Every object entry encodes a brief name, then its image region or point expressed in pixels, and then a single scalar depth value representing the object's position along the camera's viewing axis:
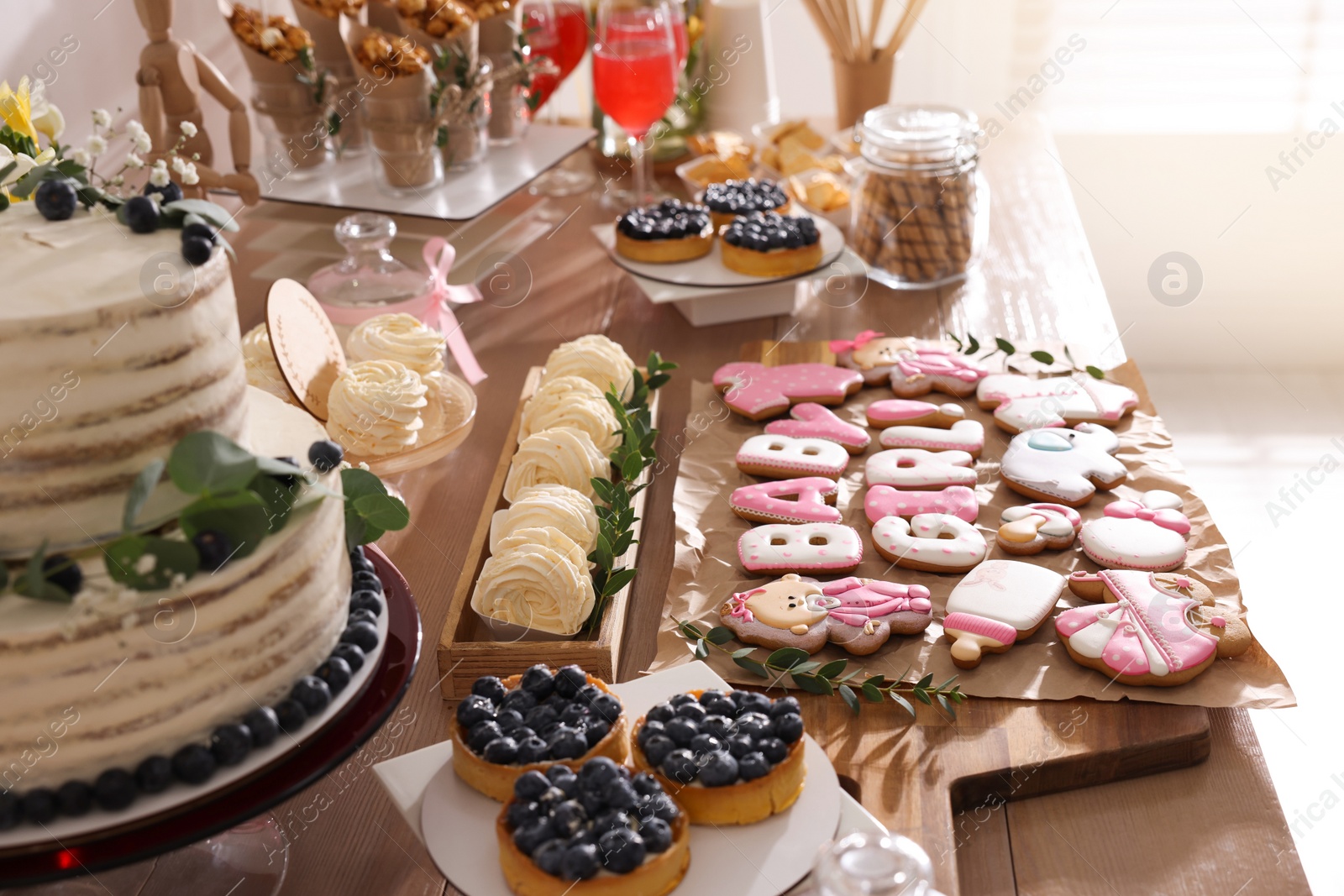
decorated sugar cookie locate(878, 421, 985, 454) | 1.37
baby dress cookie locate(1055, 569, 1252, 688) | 1.01
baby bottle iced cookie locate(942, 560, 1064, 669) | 1.05
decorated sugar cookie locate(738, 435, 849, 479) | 1.33
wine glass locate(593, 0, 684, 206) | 1.89
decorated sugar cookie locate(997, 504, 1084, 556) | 1.18
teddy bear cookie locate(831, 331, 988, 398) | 1.49
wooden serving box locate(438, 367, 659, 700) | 1.01
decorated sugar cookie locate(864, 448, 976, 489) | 1.30
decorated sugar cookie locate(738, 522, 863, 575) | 1.16
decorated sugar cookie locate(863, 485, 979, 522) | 1.24
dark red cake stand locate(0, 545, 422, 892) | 0.67
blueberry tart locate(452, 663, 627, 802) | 0.82
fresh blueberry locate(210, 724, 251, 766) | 0.72
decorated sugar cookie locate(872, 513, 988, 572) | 1.17
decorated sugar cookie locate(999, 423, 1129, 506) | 1.26
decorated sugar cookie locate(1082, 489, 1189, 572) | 1.15
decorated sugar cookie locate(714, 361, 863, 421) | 1.45
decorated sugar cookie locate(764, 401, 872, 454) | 1.39
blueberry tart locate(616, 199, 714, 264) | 1.71
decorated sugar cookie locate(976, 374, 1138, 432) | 1.41
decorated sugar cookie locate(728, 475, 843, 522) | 1.24
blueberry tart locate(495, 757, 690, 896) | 0.73
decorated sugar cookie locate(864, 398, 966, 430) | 1.43
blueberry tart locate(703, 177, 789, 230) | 1.80
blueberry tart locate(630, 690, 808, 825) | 0.80
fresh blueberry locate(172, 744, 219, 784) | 0.71
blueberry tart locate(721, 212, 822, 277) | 1.66
